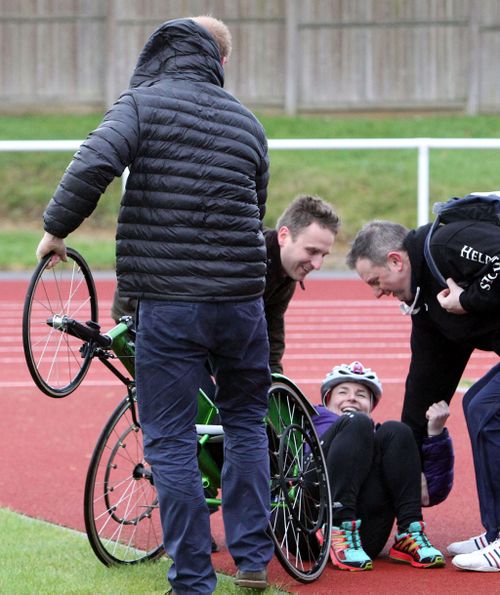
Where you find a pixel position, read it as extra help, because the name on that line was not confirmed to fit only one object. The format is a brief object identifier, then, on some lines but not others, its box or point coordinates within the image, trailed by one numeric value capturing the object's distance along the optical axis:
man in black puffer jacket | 8.57
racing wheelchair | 9.94
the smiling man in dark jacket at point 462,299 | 9.91
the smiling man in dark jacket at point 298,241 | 10.62
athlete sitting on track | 10.55
